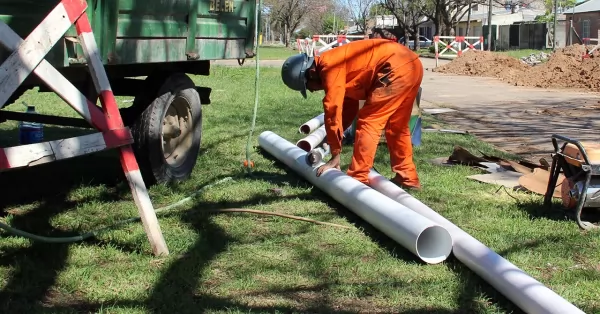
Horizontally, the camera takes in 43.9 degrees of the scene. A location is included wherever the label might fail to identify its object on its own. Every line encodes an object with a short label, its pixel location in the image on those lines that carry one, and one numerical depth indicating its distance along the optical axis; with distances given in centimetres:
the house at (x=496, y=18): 8450
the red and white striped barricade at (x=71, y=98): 406
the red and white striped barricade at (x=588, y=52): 2343
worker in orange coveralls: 615
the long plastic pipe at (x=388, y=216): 463
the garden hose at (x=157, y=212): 436
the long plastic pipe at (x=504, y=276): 359
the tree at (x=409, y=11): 5809
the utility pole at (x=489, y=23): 4929
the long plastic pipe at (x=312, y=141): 809
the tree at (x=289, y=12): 8550
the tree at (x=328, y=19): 10515
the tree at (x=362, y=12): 9119
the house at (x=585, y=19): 6106
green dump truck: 485
